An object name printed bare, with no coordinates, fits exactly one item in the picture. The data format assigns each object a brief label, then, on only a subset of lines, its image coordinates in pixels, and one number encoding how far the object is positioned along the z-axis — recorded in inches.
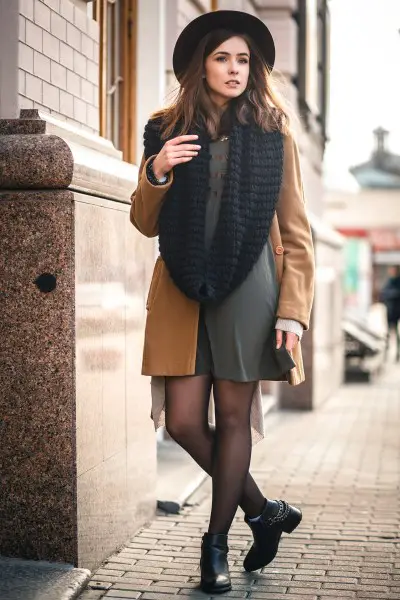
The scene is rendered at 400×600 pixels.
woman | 156.7
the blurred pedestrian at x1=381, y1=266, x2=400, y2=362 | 861.8
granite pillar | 163.3
